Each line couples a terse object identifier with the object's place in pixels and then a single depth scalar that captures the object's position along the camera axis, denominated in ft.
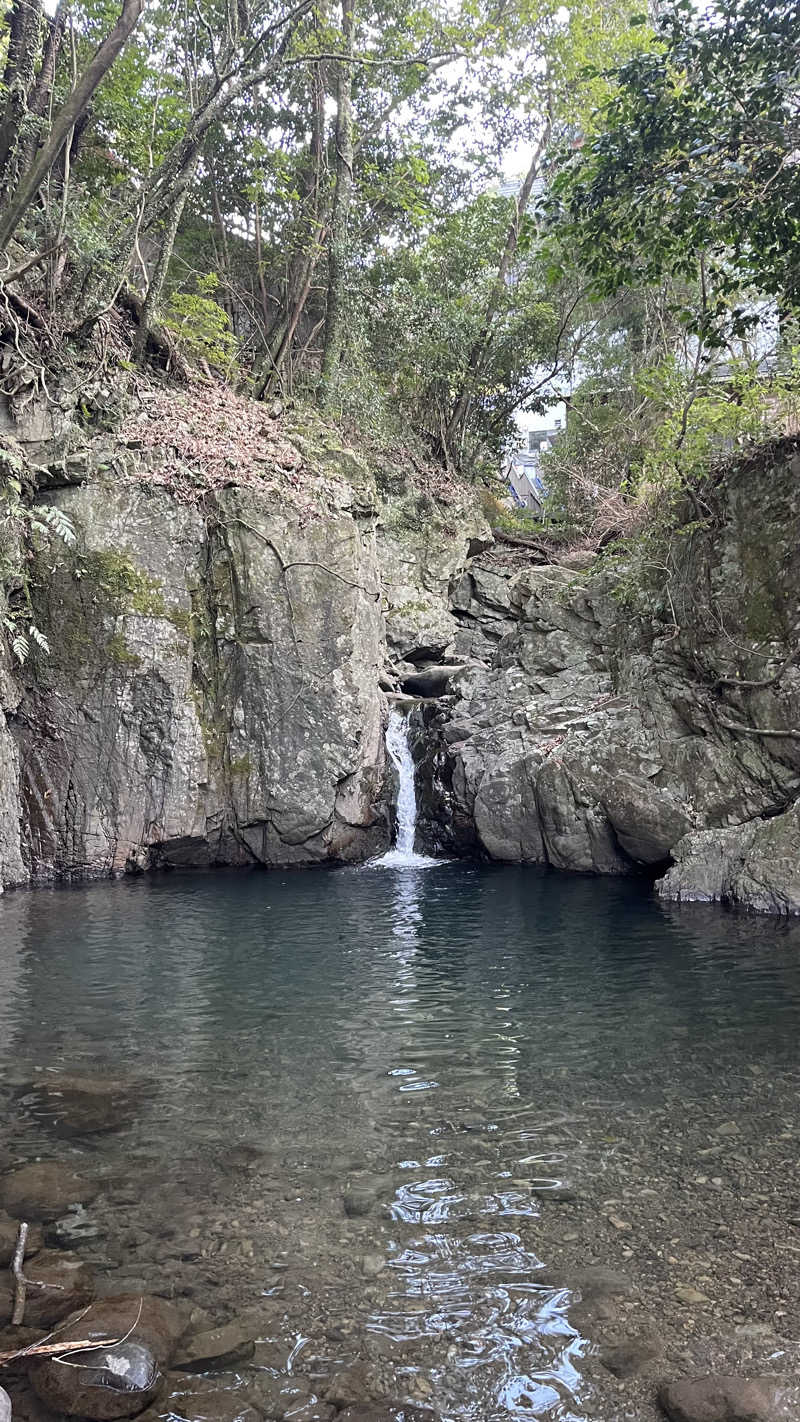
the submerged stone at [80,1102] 15.90
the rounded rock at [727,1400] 8.61
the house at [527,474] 92.38
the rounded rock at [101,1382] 8.79
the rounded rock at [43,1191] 12.77
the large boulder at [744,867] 35.29
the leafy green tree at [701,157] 25.09
